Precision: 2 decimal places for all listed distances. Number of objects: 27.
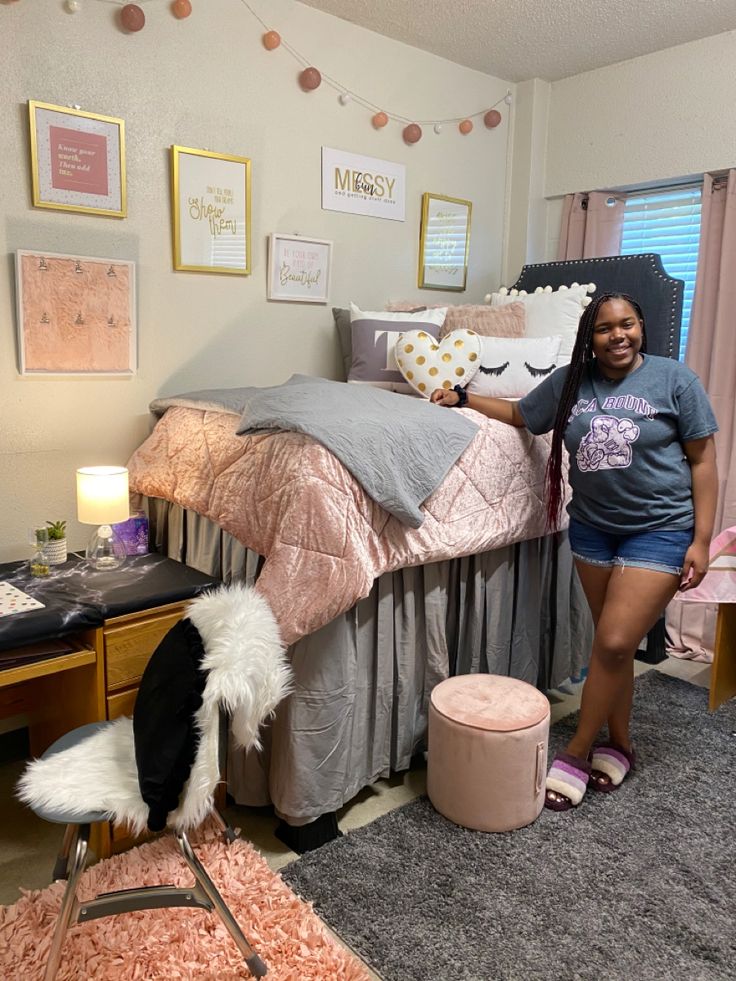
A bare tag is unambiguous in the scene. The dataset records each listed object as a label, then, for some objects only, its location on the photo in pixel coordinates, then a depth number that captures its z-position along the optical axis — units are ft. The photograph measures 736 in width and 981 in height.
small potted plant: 7.19
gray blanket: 6.11
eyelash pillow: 8.98
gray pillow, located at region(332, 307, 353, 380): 10.02
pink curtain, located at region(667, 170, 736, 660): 9.85
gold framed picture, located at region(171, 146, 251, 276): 8.45
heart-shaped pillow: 8.81
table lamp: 6.95
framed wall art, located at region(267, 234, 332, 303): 9.39
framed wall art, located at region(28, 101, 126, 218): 7.39
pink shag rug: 5.04
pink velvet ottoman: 6.42
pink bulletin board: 7.51
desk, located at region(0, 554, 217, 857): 5.73
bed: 5.91
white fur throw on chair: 4.47
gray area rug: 5.26
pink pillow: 9.73
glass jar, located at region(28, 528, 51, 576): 6.89
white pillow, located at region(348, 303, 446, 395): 9.34
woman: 6.78
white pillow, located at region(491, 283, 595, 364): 9.89
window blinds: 10.66
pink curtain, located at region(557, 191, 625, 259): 11.27
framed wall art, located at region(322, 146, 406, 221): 9.80
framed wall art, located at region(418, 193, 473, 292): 11.07
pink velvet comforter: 5.83
